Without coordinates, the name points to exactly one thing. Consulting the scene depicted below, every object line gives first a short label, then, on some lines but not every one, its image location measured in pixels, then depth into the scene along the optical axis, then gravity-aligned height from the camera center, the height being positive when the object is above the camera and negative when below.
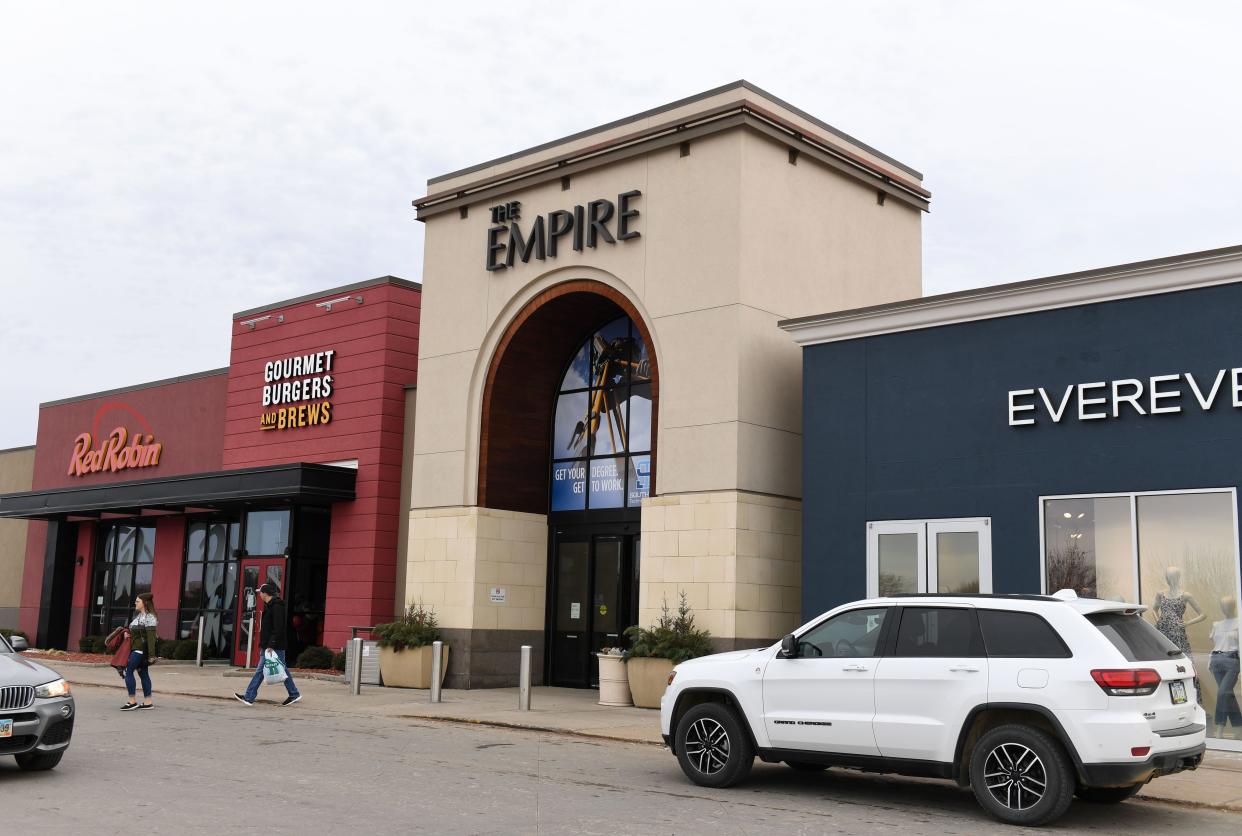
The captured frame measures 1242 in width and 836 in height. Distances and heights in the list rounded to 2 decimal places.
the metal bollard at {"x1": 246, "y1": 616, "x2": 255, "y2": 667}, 26.00 -1.18
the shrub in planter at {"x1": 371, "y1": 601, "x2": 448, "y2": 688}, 22.06 -1.05
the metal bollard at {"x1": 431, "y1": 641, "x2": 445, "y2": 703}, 19.27 -1.19
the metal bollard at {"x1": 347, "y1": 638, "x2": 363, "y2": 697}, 20.75 -1.34
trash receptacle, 22.80 -1.36
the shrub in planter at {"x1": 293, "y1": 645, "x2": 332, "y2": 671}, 25.73 -1.49
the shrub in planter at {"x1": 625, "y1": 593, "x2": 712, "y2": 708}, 18.39 -0.79
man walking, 18.52 -0.72
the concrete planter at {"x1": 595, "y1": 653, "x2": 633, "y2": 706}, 19.27 -1.35
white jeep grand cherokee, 9.44 -0.78
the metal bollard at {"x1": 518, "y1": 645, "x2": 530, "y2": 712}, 17.80 -1.32
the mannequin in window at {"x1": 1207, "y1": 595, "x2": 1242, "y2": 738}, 13.89 -0.56
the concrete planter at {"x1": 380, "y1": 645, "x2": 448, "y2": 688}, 22.03 -1.39
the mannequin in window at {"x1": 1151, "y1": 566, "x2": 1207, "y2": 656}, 14.32 +0.03
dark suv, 10.65 -1.19
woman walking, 17.30 -0.92
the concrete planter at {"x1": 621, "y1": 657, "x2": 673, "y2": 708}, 18.55 -1.23
